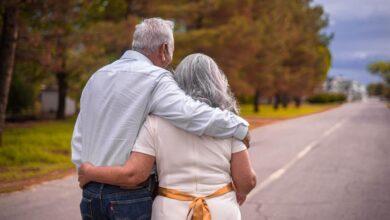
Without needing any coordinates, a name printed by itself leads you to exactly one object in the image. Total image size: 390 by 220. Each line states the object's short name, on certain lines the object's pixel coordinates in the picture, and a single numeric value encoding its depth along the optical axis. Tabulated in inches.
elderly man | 91.8
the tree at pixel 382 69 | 5177.2
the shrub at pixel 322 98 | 4293.8
